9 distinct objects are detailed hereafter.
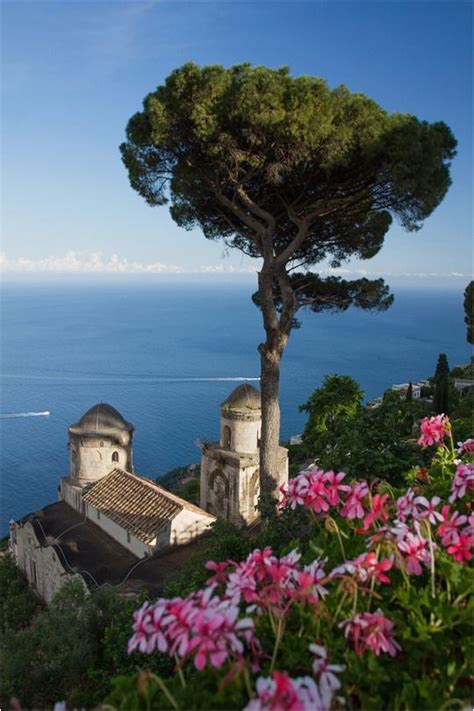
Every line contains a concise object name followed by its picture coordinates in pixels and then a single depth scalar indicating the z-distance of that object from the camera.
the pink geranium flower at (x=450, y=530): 3.65
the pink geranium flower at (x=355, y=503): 3.90
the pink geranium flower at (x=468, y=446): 5.77
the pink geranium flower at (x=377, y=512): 3.60
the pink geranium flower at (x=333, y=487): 4.15
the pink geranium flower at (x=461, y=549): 3.61
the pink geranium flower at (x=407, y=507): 3.83
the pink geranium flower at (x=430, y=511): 3.70
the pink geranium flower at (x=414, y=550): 3.45
